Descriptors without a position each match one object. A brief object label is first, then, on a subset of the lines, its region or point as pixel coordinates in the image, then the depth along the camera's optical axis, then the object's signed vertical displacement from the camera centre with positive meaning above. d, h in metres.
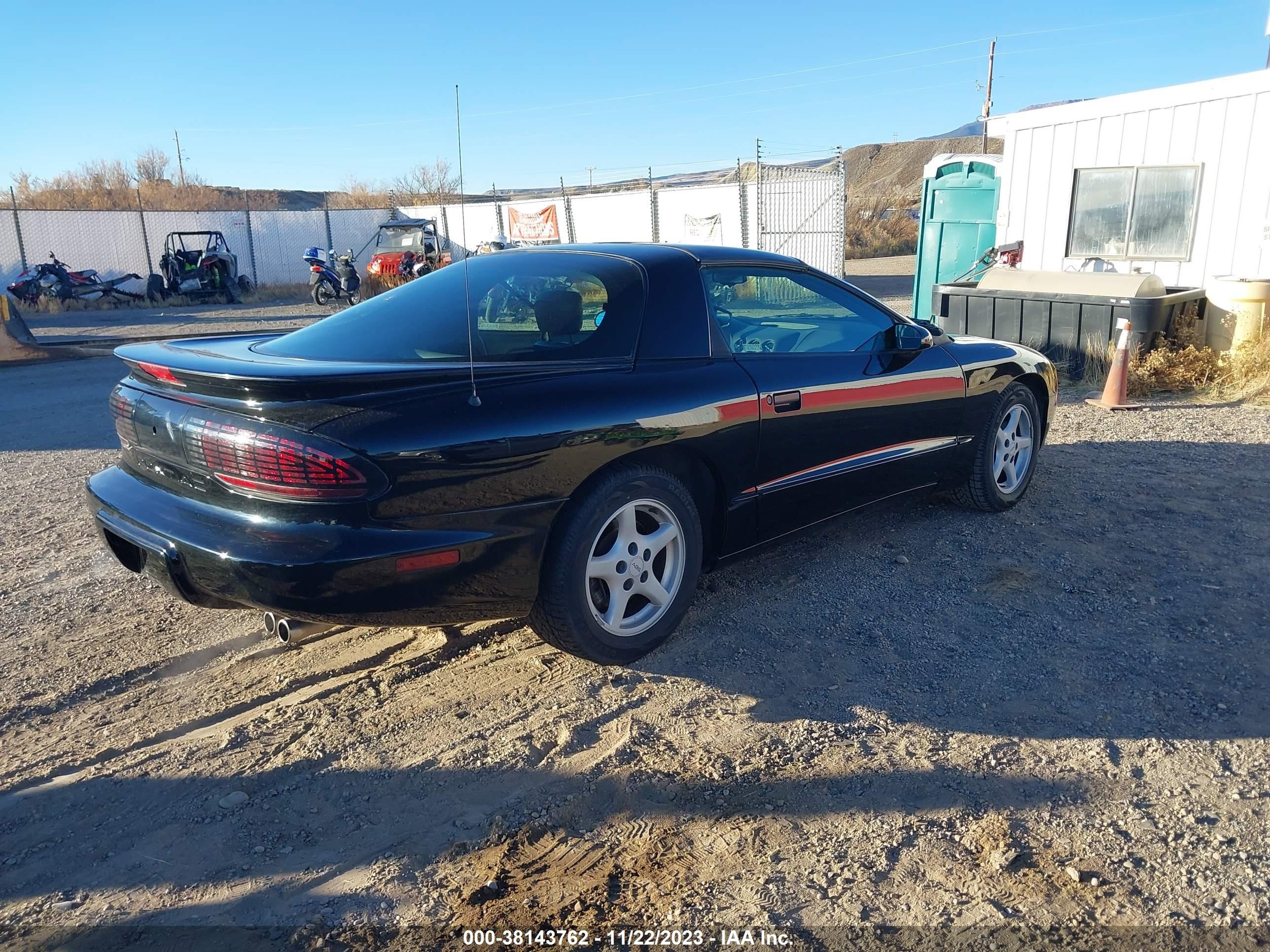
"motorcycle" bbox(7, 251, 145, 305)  21.16 -1.11
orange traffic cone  8.30 -1.39
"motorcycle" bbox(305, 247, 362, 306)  20.88 -1.10
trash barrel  8.87 -0.88
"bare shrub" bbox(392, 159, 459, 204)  35.80 +1.26
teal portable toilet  12.45 -0.01
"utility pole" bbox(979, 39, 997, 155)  49.66 +6.34
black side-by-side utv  23.05 -1.00
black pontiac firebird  2.90 -0.73
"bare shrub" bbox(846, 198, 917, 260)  37.41 -0.37
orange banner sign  25.67 +0.00
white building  9.16 +0.33
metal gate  20.34 +0.17
